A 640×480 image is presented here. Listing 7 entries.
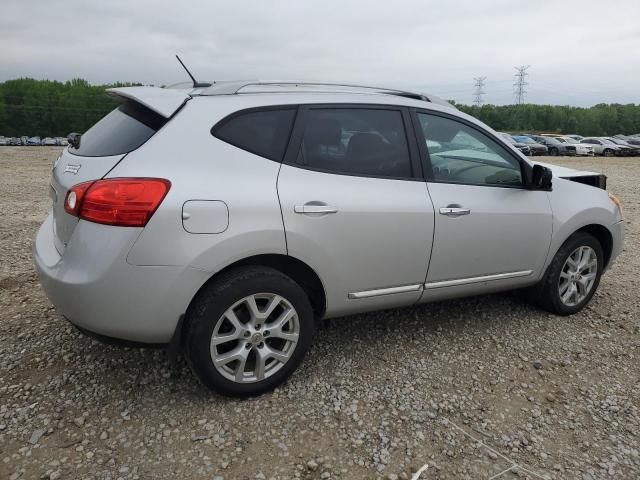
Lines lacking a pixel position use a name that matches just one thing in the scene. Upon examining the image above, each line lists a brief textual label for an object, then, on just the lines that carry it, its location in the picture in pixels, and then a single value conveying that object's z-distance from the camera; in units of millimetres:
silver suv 2498
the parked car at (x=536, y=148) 37844
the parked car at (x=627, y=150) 37656
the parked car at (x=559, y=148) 37938
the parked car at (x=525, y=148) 35997
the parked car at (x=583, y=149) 37531
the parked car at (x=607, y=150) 37781
